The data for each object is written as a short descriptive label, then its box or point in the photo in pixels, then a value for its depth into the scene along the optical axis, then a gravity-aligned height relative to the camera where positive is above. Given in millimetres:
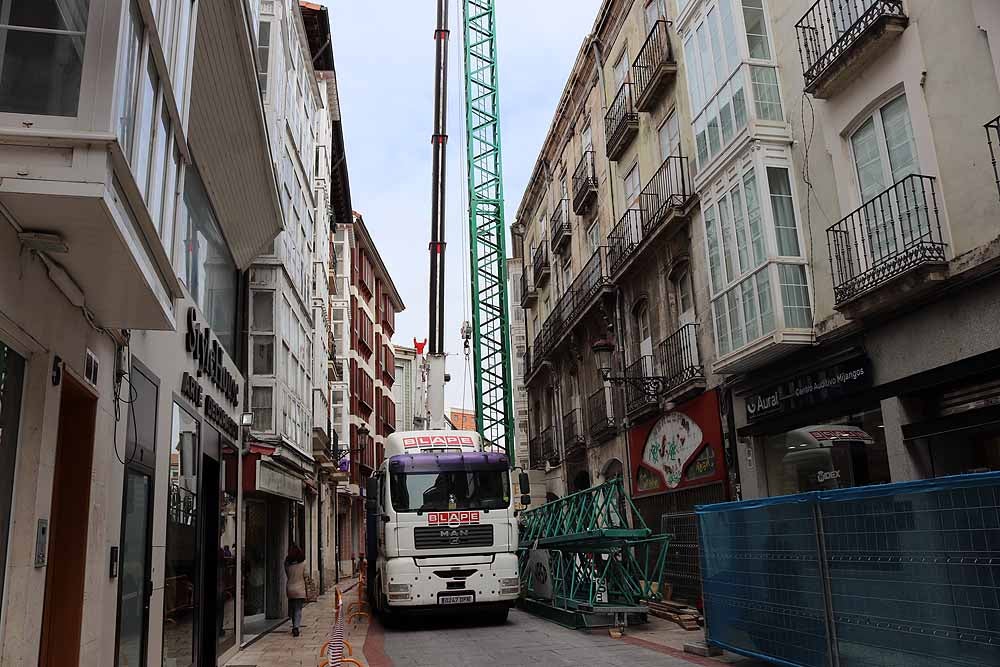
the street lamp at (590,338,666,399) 18875 +3209
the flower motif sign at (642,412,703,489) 17656 +1732
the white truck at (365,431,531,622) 15227 +74
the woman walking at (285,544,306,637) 15164 -669
